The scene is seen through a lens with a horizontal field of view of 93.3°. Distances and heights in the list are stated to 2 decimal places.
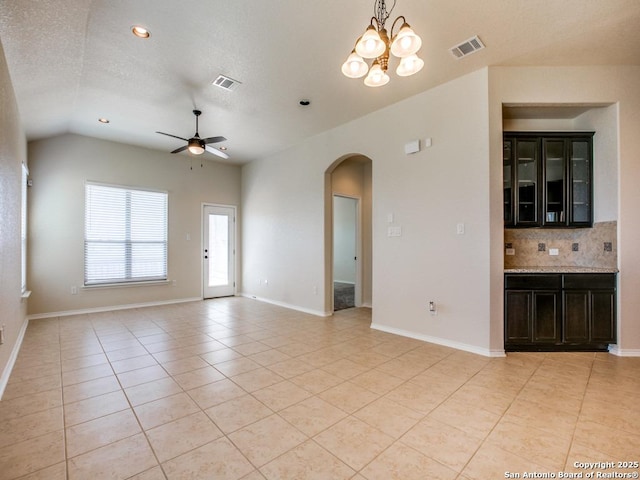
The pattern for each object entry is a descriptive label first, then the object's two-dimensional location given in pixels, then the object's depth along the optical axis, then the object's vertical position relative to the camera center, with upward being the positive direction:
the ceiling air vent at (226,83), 3.52 +1.89
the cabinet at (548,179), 3.77 +0.76
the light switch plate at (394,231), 4.27 +0.12
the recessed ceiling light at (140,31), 2.69 +1.90
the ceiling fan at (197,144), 4.17 +1.36
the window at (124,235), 5.61 +0.12
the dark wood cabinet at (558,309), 3.48 -0.81
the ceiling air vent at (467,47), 2.95 +1.94
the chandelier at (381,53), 1.88 +1.24
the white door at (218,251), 7.04 -0.25
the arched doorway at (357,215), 5.45 +0.51
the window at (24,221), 4.43 +0.30
